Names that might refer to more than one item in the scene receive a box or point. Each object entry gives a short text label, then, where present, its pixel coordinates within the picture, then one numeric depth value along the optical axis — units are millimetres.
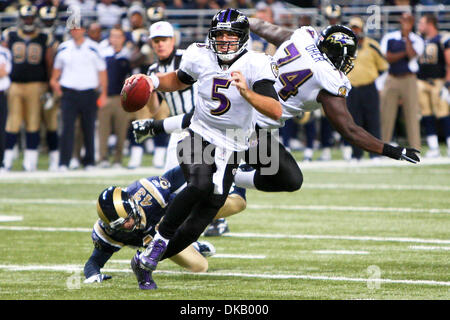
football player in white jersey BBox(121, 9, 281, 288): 10875
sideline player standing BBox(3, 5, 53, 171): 25984
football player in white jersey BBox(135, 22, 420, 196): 13086
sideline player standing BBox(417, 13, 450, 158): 29587
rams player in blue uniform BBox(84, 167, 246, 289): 10859
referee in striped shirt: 16125
